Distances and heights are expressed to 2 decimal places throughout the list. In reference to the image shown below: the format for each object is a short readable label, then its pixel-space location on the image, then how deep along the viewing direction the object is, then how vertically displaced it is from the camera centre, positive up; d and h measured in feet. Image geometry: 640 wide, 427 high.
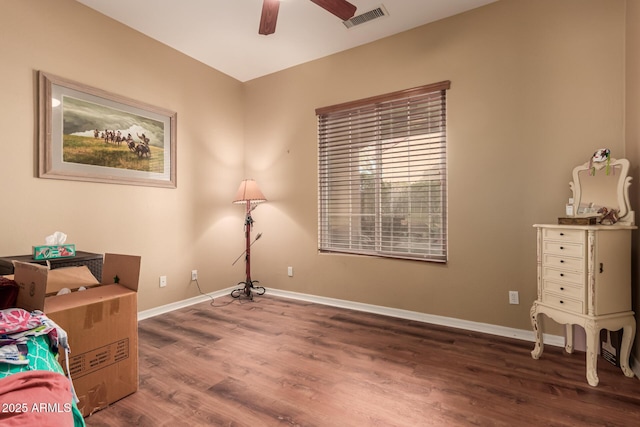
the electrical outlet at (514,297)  8.77 -2.40
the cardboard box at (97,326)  5.14 -2.08
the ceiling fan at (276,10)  7.06 +4.66
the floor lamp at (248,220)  12.55 -0.33
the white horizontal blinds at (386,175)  10.05 +1.28
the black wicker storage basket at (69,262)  6.64 -1.12
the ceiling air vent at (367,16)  9.38 +6.02
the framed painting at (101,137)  8.41 +2.31
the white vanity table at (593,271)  6.48 -1.28
